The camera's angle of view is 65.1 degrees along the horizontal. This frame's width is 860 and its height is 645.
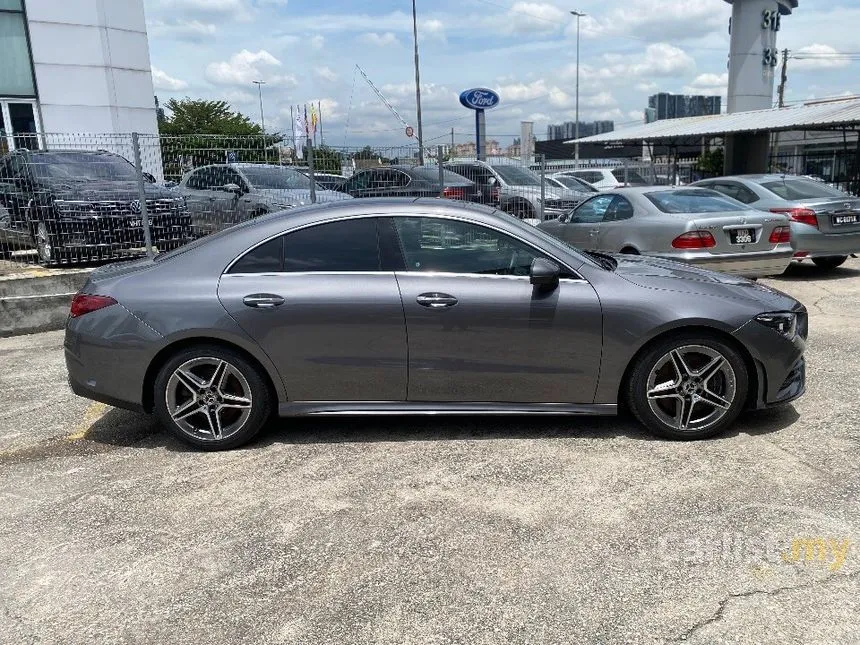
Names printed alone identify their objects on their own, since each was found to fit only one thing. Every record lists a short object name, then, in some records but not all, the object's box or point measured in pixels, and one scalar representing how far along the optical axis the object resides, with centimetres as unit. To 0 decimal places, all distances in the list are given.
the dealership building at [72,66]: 1809
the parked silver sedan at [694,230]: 752
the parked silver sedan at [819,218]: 912
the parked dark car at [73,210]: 853
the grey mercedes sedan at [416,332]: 399
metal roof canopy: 1916
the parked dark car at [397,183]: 1021
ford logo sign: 2186
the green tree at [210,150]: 888
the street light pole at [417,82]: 3003
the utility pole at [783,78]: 4966
